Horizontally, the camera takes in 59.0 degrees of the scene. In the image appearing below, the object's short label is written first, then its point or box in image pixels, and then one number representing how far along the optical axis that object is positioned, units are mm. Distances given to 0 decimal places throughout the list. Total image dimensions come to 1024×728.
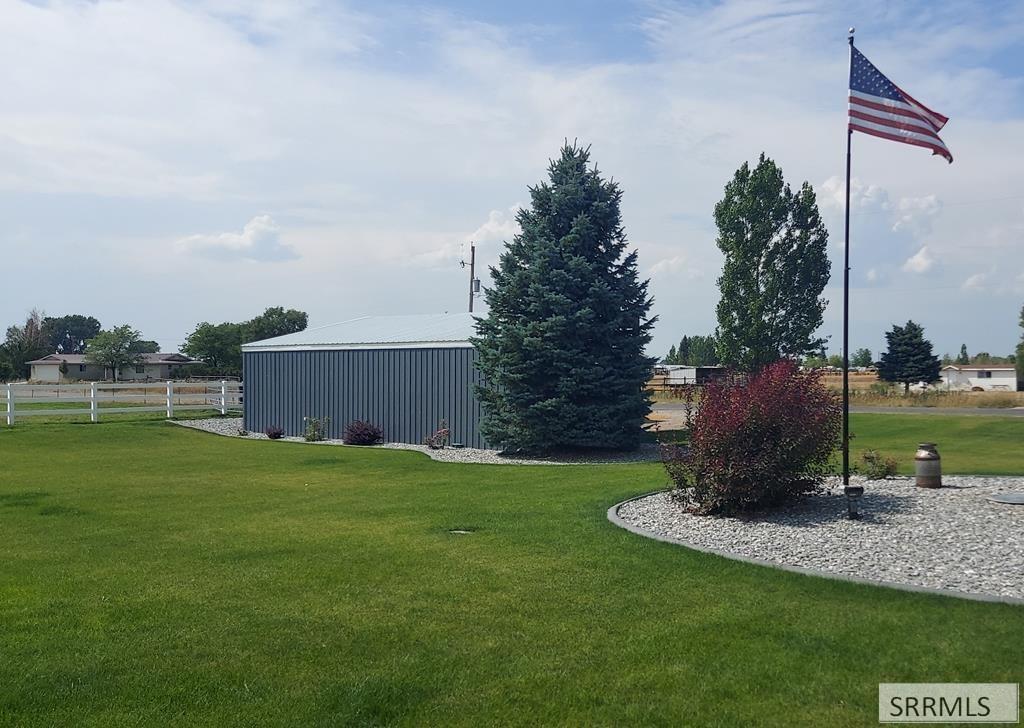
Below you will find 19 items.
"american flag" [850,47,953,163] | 11375
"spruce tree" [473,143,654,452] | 18688
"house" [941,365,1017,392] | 66312
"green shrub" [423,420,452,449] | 21062
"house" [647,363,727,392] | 54753
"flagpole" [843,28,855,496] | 11055
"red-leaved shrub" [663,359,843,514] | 9945
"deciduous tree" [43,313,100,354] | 124312
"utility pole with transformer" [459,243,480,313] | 44531
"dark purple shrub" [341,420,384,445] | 22641
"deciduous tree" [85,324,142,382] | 72812
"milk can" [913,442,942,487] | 11562
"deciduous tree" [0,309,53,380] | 67750
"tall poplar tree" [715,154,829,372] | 33406
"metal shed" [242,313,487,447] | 22078
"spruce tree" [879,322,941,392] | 56750
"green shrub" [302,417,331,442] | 24297
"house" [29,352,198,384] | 77938
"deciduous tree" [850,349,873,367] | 106500
